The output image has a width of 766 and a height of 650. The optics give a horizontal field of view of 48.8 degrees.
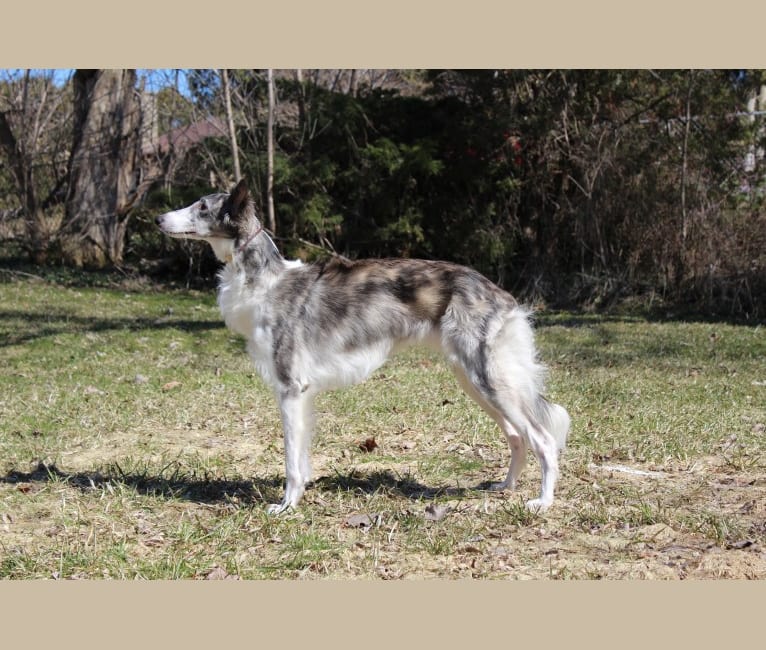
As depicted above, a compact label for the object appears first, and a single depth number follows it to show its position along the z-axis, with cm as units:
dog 533
